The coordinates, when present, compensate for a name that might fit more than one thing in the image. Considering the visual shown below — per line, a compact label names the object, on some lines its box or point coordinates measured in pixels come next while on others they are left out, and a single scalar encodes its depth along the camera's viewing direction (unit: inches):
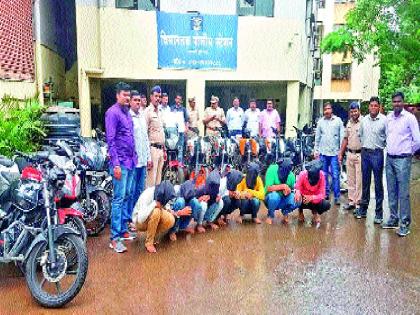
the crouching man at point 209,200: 220.4
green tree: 430.9
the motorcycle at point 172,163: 317.4
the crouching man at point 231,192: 232.8
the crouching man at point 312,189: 241.6
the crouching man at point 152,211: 195.2
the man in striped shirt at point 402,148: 222.1
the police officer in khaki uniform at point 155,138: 279.7
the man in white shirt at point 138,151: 213.3
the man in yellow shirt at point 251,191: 234.8
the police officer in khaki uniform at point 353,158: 273.7
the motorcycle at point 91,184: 212.2
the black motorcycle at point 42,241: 142.9
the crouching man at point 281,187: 240.7
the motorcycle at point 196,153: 340.8
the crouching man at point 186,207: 215.5
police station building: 466.6
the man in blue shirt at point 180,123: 329.1
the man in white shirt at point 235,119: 412.5
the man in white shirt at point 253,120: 411.2
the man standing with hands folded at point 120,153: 193.9
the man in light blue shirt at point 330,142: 287.7
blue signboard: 491.8
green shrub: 245.4
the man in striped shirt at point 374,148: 242.2
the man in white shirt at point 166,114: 320.1
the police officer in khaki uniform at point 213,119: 391.2
